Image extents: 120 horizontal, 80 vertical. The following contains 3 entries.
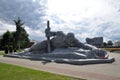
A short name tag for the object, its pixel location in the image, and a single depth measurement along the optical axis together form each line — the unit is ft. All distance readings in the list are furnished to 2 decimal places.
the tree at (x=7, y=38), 107.67
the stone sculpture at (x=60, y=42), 44.00
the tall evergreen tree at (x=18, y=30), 85.42
